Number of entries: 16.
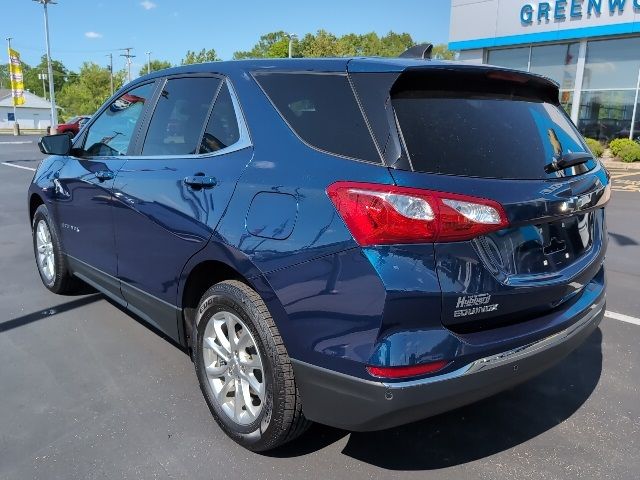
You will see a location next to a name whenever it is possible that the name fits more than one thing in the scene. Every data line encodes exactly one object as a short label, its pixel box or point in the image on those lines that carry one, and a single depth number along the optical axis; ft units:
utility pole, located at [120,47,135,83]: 250.74
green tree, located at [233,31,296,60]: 271.69
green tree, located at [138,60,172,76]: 327.82
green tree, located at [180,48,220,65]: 302.25
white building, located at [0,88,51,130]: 280.10
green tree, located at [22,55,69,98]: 383.12
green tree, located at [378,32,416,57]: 293.74
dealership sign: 62.03
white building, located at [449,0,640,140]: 63.52
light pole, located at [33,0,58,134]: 138.10
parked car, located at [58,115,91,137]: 98.68
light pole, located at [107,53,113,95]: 266.59
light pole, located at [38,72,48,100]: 369.34
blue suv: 6.70
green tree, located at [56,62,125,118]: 277.85
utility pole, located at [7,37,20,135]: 138.08
